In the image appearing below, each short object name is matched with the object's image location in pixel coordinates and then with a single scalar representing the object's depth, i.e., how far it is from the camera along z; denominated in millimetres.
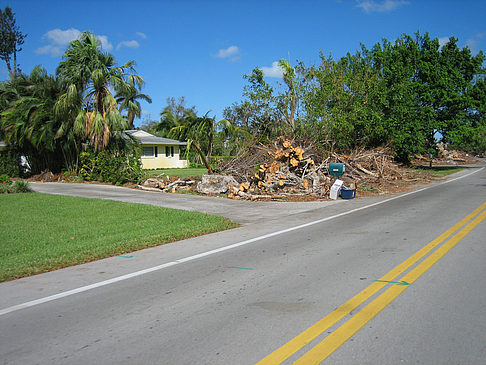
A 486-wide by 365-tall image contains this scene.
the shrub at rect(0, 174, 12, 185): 21241
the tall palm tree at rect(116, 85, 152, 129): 36000
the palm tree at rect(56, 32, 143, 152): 22828
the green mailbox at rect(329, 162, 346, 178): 17906
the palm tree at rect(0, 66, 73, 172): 24500
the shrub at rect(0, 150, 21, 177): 28234
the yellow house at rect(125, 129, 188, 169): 38219
